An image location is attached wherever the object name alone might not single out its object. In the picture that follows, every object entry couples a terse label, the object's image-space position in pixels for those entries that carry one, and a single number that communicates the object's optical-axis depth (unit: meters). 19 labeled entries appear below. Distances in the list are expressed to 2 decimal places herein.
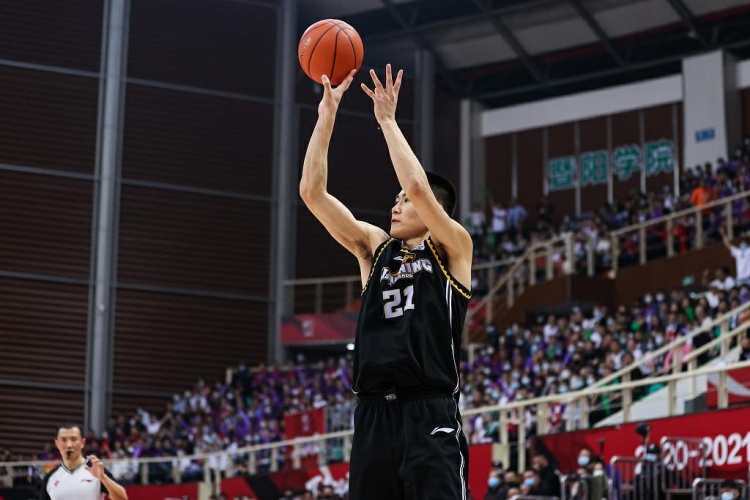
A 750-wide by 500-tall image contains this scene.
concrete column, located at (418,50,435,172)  36.56
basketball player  5.93
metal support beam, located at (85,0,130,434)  32.09
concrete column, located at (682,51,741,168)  32.66
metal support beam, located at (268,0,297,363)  34.62
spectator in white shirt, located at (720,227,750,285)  23.37
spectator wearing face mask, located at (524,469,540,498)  15.66
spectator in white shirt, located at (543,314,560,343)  25.58
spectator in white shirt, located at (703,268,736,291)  23.11
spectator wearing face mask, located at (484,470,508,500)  16.03
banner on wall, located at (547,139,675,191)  34.78
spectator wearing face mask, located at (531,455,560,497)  15.64
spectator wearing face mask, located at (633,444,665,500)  14.74
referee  10.17
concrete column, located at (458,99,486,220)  37.78
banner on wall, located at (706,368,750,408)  15.16
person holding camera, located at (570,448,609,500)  14.87
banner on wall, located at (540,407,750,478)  14.66
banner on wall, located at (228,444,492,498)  18.02
